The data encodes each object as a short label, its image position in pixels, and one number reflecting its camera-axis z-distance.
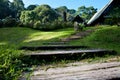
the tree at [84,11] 30.83
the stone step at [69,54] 2.38
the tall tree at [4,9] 25.76
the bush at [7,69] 1.30
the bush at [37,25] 11.57
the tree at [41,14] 25.65
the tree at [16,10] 28.89
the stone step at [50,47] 3.00
